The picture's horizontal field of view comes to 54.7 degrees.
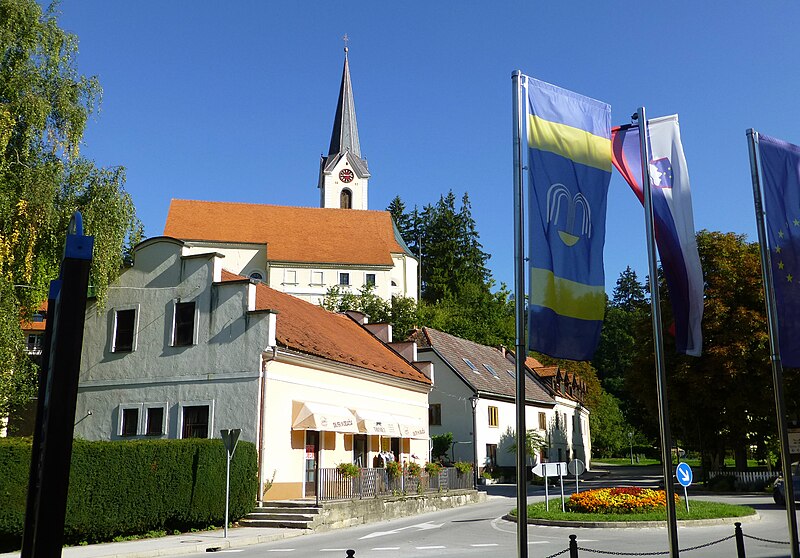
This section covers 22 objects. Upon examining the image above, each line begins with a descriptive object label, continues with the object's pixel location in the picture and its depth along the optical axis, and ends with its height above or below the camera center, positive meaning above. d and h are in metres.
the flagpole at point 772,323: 11.24 +1.95
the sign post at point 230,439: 20.41 +0.27
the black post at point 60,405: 4.03 +0.23
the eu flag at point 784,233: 12.39 +3.44
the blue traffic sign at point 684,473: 20.08 -0.62
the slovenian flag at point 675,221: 11.20 +3.27
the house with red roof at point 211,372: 24.31 +2.53
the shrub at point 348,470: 24.16 -0.63
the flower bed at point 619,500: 22.39 -1.49
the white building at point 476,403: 46.06 +2.88
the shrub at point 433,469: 30.25 -0.76
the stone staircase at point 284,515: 21.70 -1.84
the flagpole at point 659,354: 9.74 +1.28
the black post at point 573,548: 10.63 -1.33
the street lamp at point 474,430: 45.22 +1.07
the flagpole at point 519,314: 8.79 +1.63
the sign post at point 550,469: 22.70 -0.59
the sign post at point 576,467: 22.77 -0.53
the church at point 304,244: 79.44 +21.15
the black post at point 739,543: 13.09 -1.57
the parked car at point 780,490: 27.10 -1.44
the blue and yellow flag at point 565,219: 9.84 +2.97
